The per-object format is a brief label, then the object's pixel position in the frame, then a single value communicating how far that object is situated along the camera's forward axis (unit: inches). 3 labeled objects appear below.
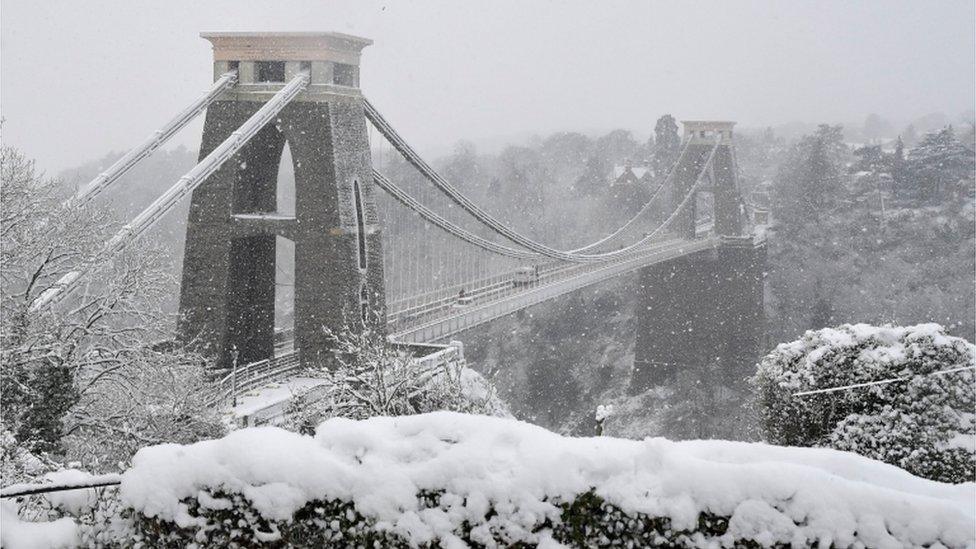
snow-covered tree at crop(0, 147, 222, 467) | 660.1
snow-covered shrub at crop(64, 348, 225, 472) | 725.3
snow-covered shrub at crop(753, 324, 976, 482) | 608.4
